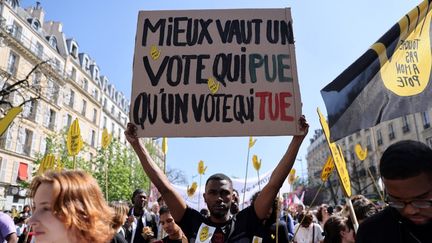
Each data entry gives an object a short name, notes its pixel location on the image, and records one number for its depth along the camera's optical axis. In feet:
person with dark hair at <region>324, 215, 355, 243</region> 11.50
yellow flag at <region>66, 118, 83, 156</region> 19.21
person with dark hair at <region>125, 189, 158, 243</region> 17.96
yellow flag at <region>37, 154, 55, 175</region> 20.59
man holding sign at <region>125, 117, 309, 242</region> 8.29
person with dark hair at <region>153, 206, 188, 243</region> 13.20
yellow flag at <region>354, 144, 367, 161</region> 25.06
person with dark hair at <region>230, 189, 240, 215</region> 14.54
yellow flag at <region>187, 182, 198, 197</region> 34.30
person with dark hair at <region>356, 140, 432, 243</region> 5.19
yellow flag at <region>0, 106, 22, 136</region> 14.83
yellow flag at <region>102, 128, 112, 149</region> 26.14
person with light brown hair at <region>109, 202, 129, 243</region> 11.04
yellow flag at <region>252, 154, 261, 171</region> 21.99
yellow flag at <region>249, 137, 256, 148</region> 21.60
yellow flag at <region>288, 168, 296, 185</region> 27.58
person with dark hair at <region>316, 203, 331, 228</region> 23.20
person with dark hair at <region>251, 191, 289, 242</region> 13.19
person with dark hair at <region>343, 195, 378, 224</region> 11.76
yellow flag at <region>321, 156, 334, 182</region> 19.45
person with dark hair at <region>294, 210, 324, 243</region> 21.58
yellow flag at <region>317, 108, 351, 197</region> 12.15
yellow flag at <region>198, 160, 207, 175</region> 34.47
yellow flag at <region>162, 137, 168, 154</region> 20.35
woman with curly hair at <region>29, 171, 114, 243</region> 5.56
